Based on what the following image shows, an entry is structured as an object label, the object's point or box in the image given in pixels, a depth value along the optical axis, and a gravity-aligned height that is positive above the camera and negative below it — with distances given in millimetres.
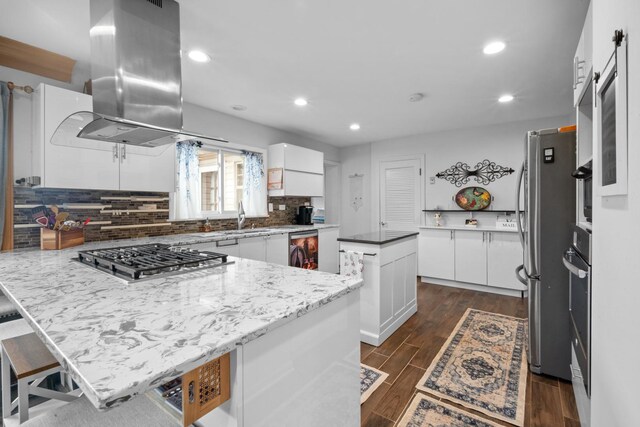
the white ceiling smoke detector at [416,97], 3330 +1348
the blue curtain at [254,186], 4316 +410
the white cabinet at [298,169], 4492 +728
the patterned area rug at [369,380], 1948 -1197
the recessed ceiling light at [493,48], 2295 +1322
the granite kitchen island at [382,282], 2658 -672
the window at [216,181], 3943 +446
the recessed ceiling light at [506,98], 3385 +1343
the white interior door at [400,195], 5332 +337
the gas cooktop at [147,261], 1322 -242
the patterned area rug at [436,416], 1658 -1197
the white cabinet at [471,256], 4004 -650
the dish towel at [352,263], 2701 -473
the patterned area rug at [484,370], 1833 -1183
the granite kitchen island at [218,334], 624 -306
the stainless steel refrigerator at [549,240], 2014 -202
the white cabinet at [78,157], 2229 +480
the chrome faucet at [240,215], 3980 -29
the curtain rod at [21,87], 2326 +1028
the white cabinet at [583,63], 1424 +799
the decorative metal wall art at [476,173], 4570 +641
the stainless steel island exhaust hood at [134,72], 1575 +811
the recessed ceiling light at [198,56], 2393 +1324
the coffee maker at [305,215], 5047 -34
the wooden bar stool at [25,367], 1134 -605
